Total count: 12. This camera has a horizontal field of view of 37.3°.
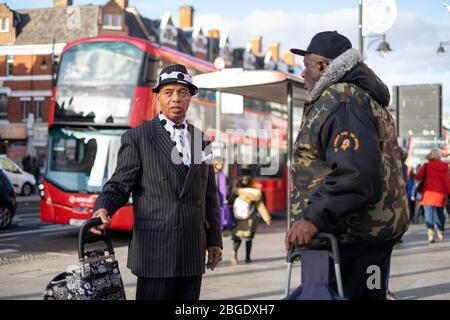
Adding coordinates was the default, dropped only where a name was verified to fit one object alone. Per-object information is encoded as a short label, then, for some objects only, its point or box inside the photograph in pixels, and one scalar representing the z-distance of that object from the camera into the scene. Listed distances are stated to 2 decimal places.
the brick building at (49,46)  19.27
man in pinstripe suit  3.60
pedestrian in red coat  13.16
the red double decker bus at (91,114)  13.71
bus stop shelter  10.33
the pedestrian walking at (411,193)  16.31
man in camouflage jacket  2.77
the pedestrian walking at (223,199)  11.07
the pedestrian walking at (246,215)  10.54
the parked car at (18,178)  26.84
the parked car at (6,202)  15.23
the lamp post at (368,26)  12.62
